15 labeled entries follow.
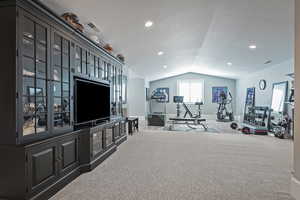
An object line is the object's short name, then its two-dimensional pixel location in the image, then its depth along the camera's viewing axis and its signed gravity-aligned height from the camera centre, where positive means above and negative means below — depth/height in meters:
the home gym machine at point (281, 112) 4.08 -0.45
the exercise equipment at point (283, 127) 4.07 -0.92
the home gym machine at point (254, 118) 4.69 -0.82
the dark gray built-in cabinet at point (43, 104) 1.31 -0.06
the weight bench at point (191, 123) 5.58 -1.16
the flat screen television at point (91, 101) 2.17 -0.04
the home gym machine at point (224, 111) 7.57 -0.73
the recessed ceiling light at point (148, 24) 2.90 +1.77
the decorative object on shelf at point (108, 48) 3.11 +1.28
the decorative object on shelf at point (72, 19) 1.97 +1.27
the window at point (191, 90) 8.92 +0.67
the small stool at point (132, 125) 4.63 -0.99
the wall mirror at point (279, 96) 4.48 +0.13
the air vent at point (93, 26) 2.53 +1.52
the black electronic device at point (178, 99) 7.70 +0.01
